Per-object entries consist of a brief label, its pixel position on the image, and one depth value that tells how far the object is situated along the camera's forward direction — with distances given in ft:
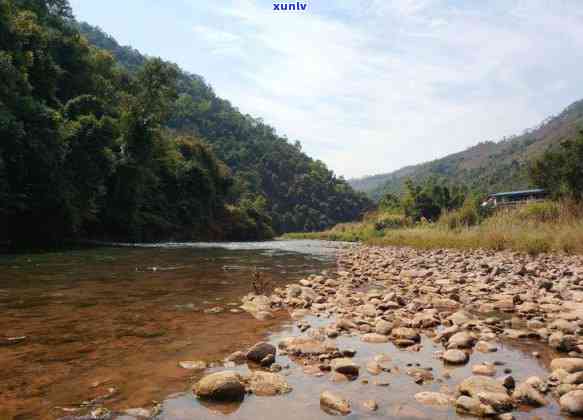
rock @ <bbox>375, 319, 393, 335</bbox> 14.79
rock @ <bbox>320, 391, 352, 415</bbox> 8.63
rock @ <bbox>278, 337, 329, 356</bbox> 12.46
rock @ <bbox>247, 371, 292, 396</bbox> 9.64
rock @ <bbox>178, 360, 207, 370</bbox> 11.16
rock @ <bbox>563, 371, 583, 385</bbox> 9.55
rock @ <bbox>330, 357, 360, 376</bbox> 10.87
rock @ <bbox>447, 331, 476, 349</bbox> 13.05
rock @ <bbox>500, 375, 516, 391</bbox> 9.68
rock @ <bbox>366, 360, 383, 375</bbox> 10.96
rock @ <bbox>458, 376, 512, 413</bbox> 8.70
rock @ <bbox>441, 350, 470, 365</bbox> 11.62
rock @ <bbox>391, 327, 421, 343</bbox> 13.80
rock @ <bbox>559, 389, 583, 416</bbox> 8.36
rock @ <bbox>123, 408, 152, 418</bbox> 8.18
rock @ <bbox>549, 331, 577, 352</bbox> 12.62
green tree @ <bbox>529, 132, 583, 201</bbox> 95.09
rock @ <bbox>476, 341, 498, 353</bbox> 12.79
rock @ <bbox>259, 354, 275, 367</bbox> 11.55
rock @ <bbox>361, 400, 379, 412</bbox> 8.76
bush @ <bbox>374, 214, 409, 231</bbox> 123.75
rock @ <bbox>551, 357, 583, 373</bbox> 10.55
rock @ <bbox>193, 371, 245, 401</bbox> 9.20
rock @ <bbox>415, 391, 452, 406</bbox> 9.01
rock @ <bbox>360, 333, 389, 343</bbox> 13.92
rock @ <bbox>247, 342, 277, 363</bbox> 11.85
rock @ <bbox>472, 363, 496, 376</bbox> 10.74
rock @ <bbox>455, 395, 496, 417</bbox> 8.48
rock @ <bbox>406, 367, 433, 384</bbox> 10.38
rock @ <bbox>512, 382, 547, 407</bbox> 8.95
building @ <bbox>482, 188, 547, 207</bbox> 178.17
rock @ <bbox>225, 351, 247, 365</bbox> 11.86
